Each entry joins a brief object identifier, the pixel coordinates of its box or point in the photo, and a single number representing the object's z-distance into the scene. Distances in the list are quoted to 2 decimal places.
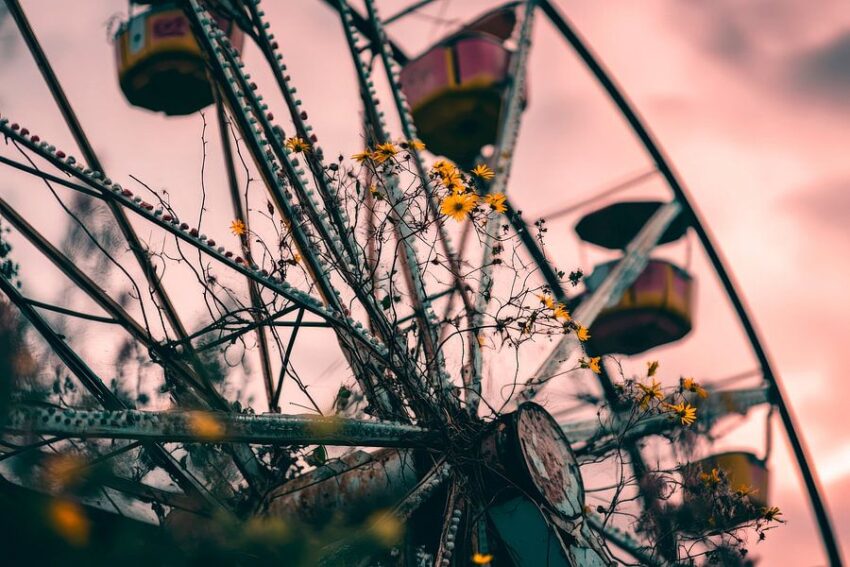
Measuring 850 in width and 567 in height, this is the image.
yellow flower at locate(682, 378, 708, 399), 5.27
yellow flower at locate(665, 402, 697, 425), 5.18
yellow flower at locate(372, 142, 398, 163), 4.68
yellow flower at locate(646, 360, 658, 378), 5.16
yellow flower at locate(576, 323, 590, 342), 5.30
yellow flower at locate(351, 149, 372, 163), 4.68
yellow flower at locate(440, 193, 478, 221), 4.68
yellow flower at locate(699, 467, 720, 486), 5.48
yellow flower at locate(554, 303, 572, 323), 5.09
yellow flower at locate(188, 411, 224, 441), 3.68
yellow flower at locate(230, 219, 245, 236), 4.89
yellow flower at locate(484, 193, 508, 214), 4.73
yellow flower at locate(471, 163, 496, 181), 5.03
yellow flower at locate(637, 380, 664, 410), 5.16
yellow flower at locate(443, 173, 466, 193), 4.73
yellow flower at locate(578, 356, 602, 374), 5.22
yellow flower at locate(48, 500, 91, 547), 3.59
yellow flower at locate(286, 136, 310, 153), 5.00
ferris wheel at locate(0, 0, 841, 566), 4.17
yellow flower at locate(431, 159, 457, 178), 4.71
